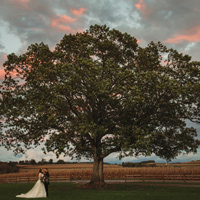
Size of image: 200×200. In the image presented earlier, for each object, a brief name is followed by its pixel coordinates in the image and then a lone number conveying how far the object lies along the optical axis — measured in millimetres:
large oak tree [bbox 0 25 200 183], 28250
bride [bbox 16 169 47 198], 23730
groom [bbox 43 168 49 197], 24547
